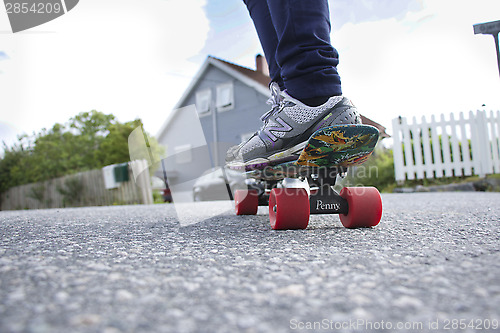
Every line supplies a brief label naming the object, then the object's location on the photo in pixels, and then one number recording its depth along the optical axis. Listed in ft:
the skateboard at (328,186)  4.23
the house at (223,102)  38.63
